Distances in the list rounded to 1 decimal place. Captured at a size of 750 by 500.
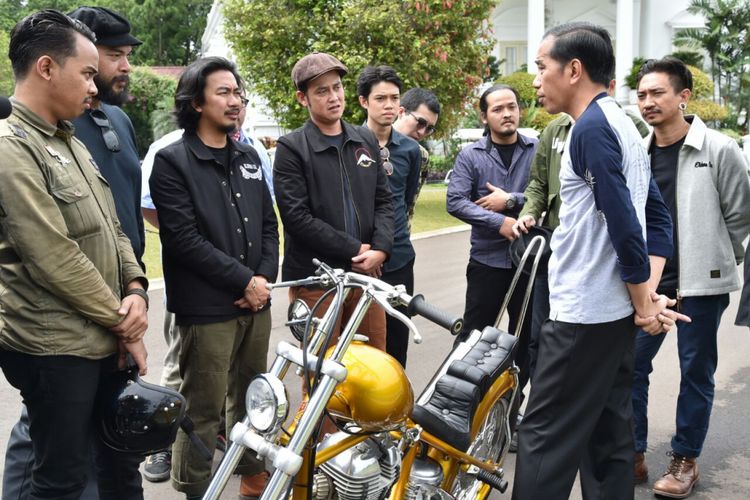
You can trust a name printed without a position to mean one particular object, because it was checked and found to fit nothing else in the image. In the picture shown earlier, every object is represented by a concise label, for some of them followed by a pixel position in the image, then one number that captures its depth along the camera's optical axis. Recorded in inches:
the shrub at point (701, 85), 1085.3
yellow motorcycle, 93.4
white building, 1316.4
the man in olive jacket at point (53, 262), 105.7
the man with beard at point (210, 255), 145.9
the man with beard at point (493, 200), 195.9
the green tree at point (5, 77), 1239.5
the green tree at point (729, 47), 1247.5
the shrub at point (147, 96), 1389.0
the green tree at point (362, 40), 579.2
